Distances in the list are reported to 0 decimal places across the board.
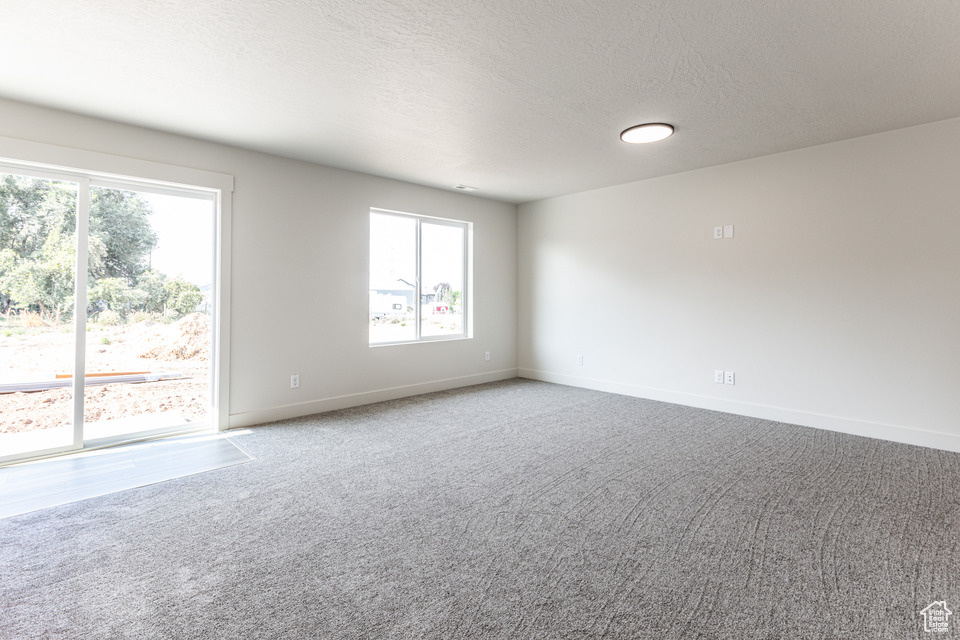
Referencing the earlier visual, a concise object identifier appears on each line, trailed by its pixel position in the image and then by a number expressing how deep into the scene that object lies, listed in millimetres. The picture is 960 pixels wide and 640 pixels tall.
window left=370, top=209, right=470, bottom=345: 5074
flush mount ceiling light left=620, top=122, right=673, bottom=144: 3402
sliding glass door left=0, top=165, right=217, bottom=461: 3066
